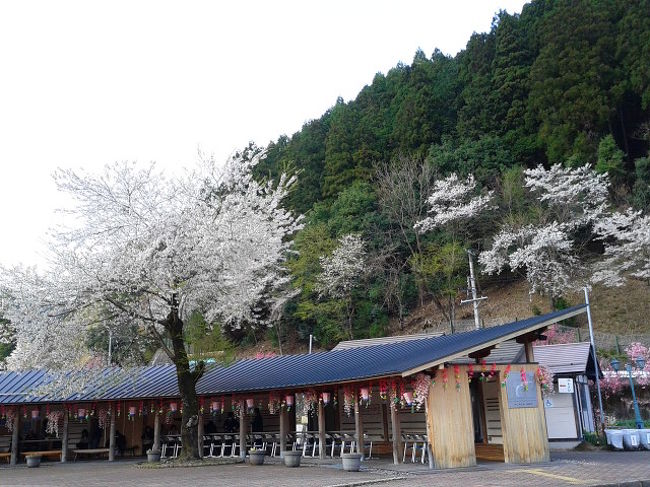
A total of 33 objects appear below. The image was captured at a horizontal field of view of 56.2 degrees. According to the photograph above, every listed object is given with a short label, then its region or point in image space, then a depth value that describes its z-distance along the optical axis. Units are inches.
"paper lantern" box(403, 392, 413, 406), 539.0
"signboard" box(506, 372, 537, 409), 570.9
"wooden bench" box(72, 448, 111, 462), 846.5
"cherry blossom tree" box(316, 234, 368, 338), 1533.0
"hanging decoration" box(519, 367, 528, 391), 576.4
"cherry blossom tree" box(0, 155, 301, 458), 643.5
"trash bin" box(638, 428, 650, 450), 714.8
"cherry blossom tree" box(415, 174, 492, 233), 1482.5
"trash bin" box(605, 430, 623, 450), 720.3
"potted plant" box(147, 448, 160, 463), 735.1
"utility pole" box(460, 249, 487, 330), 1139.3
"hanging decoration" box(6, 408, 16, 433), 808.9
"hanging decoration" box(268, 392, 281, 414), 744.4
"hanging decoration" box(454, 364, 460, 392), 547.2
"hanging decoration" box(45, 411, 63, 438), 820.4
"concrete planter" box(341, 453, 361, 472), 549.6
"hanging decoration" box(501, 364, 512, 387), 568.7
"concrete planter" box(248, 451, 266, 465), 677.9
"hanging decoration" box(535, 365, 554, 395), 587.5
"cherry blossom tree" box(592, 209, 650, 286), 1243.8
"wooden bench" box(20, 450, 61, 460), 794.2
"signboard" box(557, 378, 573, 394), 783.7
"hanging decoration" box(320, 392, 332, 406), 662.5
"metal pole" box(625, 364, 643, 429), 765.3
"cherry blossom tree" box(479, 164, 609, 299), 1333.7
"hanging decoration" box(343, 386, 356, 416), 628.6
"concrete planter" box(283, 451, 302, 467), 640.4
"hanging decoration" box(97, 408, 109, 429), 840.7
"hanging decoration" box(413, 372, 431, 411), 531.5
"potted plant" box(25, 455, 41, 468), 771.4
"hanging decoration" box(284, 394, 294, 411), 713.6
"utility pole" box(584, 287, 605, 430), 810.2
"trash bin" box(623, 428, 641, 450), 716.0
